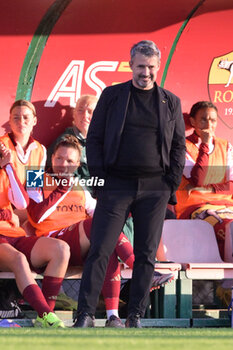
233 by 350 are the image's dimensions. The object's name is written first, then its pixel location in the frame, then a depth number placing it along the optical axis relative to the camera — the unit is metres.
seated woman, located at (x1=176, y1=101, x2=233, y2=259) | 15.31
